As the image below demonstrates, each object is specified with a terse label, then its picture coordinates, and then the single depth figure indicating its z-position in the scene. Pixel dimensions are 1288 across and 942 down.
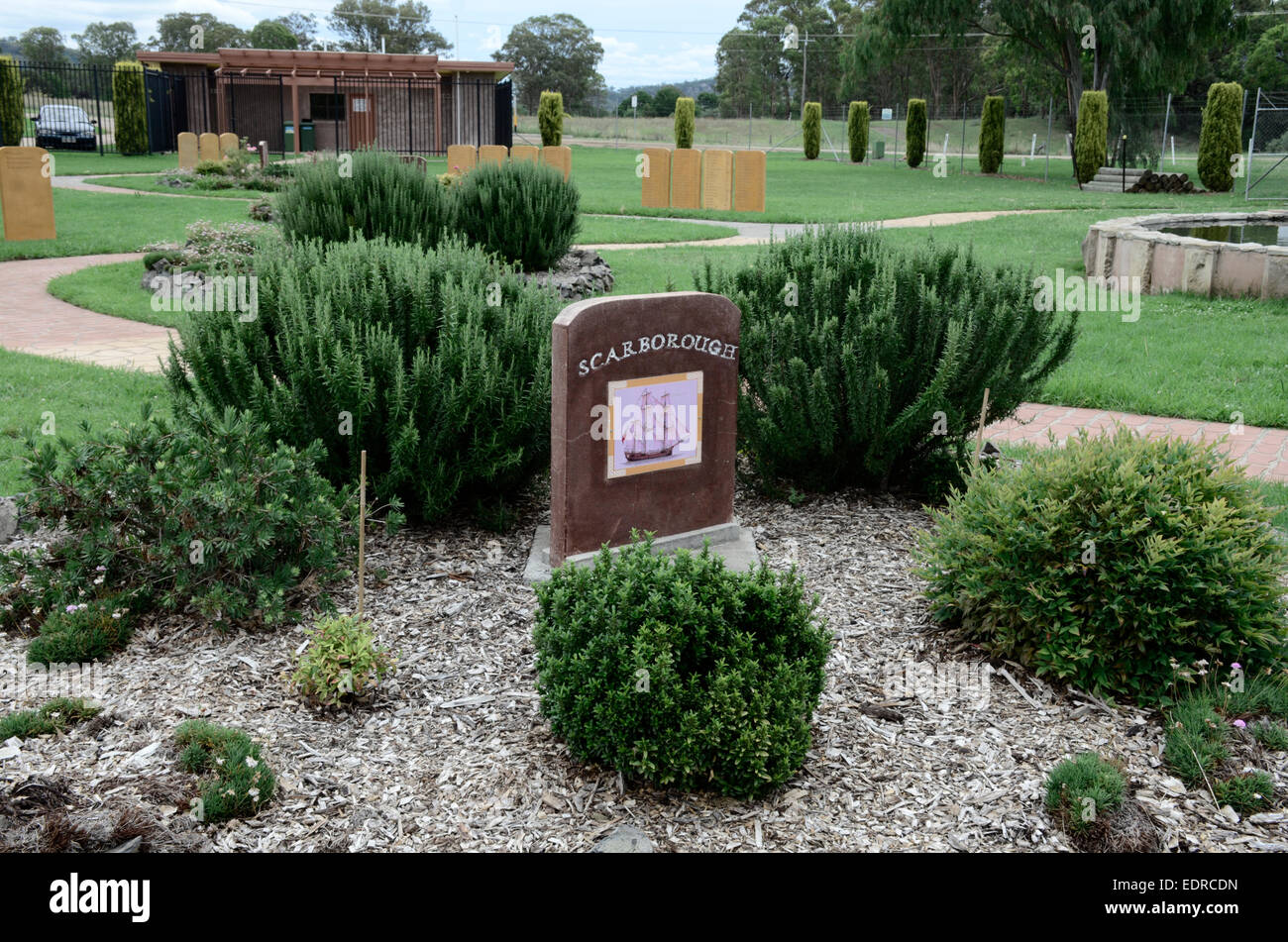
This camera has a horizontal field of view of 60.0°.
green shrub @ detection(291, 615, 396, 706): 3.70
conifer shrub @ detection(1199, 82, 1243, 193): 27.59
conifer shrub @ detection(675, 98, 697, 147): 37.53
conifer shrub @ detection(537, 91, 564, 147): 36.41
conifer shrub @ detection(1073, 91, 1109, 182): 30.14
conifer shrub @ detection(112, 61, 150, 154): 32.97
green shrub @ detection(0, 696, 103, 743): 3.45
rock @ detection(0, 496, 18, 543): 5.13
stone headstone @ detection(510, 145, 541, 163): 23.27
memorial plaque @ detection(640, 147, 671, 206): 22.67
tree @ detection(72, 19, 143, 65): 93.84
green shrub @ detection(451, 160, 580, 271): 11.77
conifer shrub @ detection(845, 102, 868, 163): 43.44
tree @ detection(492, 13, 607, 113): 87.69
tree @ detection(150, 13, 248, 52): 81.25
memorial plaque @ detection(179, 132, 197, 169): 28.78
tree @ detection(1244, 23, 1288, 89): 50.59
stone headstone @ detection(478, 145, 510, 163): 23.11
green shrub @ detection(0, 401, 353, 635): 4.14
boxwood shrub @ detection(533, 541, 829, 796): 3.22
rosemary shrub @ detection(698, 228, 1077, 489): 5.50
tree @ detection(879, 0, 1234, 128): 32.06
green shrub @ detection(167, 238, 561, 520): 5.01
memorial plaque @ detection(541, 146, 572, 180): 20.97
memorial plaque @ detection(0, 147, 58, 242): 15.23
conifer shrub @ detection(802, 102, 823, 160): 45.25
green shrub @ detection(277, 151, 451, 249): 10.61
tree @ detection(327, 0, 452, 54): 83.50
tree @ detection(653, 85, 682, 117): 80.54
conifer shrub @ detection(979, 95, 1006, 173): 35.38
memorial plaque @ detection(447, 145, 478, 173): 23.05
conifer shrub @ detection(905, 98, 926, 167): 39.44
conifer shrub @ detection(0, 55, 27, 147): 30.20
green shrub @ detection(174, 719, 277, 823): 3.10
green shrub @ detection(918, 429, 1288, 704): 3.82
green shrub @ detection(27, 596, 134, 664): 3.97
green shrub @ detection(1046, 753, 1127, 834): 3.18
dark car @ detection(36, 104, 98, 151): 35.41
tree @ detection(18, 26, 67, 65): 87.56
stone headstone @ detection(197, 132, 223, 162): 27.69
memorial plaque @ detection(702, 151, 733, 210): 22.09
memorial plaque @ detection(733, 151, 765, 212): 21.83
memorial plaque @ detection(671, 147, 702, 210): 22.47
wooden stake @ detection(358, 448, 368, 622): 4.17
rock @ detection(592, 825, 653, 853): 3.05
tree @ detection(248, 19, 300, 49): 79.19
